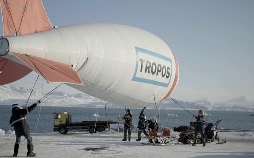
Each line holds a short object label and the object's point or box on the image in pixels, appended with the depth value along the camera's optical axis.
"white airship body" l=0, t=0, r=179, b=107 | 10.77
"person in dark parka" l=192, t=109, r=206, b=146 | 17.34
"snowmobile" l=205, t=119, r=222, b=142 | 19.56
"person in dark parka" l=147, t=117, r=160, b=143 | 17.55
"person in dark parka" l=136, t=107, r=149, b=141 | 19.06
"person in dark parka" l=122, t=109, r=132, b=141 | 18.94
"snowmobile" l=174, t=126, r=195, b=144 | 18.39
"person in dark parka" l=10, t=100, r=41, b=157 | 11.95
